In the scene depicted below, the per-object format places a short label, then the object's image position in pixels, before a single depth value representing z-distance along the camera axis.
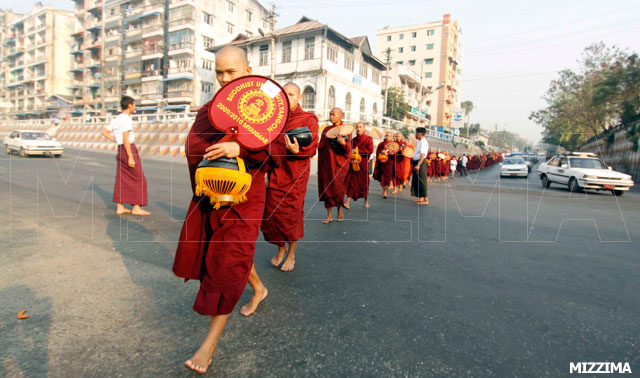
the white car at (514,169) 21.27
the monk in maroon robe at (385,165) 9.32
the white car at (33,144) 16.69
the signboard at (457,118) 45.22
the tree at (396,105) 43.00
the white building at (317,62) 28.38
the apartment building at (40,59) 56.94
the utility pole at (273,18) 25.34
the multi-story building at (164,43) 38.94
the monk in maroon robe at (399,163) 9.51
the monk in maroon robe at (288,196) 3.34
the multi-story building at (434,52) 65.25
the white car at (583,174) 11.84
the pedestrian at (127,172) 5.44
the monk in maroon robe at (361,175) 6.93
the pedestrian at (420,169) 8.35
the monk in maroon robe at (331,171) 5.54
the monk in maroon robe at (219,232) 1.95
